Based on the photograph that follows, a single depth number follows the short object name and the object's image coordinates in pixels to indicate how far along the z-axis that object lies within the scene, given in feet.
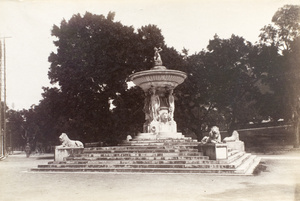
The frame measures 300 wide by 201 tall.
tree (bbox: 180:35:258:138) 117.60
